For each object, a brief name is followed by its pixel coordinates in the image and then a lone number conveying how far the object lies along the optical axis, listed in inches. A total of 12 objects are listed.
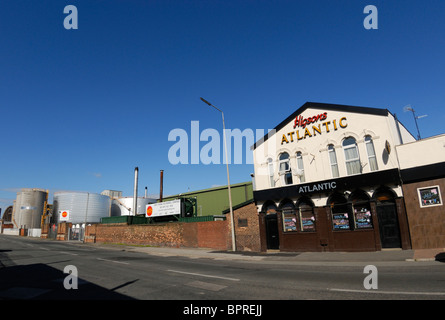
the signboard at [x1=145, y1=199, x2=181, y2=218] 1395.2
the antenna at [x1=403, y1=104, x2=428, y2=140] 918.6
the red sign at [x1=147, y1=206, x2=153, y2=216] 1509.6
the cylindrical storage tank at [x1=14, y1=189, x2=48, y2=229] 3710.6
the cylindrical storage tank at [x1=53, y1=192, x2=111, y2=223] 2992.1
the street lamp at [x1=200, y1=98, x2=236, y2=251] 839.1
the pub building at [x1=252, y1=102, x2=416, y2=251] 657.6
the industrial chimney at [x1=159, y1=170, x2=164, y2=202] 1834.3
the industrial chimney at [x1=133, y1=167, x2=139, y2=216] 2016.5
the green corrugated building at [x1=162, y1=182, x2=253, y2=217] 1430.9
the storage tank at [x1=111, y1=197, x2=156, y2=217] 3223.4
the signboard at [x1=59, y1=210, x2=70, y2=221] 2719.0
